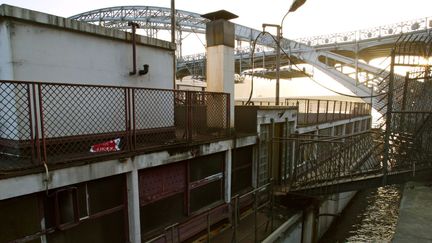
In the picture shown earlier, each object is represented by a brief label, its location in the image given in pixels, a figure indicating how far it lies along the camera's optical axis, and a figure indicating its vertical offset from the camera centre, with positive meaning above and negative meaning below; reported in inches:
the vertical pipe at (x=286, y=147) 378.3 -74.1
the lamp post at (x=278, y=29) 346.0 +108.6
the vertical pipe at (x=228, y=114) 309.4 -19.4
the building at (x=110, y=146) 165.6 -40.6
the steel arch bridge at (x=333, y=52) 1000.5 +213.2
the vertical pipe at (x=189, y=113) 248.7 -15.3
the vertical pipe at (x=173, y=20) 448.8 +136.8
